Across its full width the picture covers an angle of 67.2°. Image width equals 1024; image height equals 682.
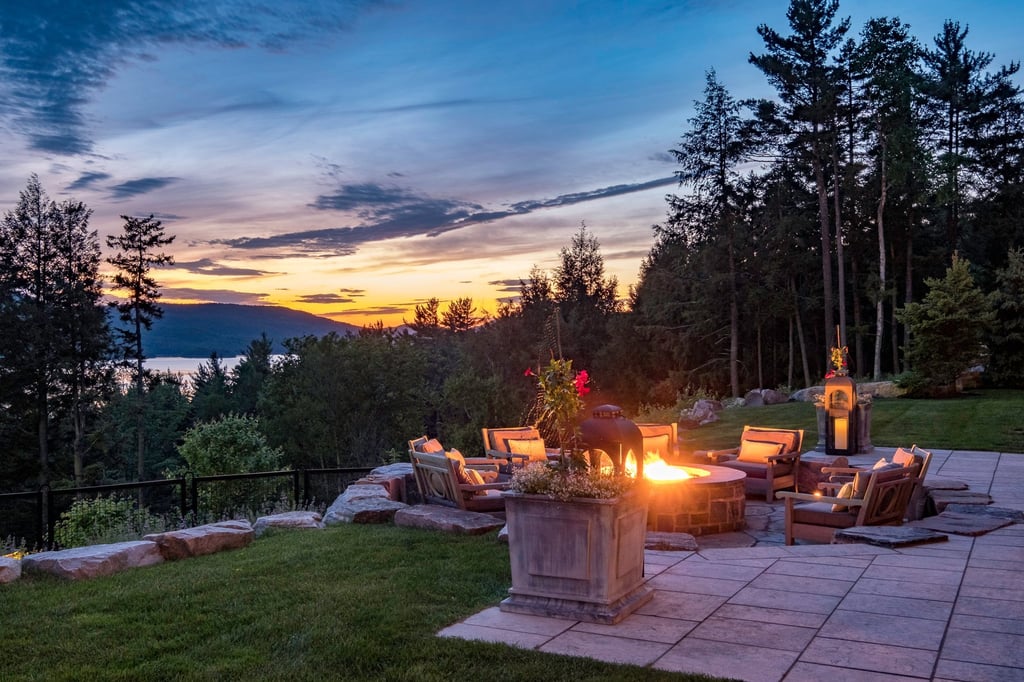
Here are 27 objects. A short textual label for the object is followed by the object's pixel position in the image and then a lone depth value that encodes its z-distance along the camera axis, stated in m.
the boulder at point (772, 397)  21.59
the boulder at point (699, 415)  18.42
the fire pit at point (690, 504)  7.54
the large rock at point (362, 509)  7.84
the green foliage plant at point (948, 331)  18.66
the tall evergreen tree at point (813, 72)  25.25
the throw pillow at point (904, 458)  7.12
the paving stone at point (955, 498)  7.98
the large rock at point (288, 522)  7.67
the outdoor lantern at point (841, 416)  11.87
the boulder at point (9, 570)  5.67
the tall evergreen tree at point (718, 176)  28.44
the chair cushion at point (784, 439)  9.30
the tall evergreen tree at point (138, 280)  30.64
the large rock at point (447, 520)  7.05
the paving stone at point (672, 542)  6.28
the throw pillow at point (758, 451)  9.41
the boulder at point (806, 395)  20.59
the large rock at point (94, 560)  5.77
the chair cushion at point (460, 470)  7.94
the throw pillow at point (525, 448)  9.87
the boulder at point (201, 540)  6.47
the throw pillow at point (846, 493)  6.98
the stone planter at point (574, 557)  4.41
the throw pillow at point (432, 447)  9.06
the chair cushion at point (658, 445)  9.77
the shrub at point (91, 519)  10.39
